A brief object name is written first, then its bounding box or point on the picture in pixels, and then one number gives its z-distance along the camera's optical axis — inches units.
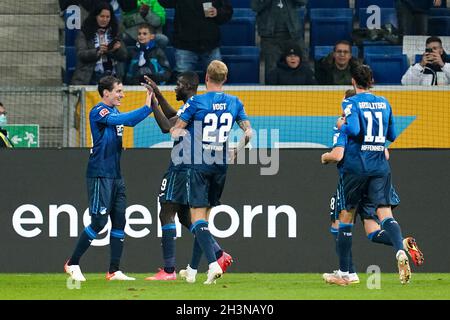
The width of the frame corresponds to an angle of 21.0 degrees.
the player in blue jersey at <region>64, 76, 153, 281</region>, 462.9
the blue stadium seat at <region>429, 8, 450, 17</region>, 721.6
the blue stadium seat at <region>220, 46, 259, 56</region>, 693.3
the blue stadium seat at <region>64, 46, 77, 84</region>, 682.2
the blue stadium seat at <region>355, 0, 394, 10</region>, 721.6
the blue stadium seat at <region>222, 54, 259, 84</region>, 683.4
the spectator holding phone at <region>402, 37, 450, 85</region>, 641.0
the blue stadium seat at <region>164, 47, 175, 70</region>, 672.4
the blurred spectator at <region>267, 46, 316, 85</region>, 632.4
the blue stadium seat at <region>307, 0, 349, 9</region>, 730.2
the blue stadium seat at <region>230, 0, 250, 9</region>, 729.0
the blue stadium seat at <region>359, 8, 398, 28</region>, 709.3
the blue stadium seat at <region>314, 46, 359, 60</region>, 681.6
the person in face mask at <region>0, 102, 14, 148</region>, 566.6
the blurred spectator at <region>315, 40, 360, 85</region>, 642.8
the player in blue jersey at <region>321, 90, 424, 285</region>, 429.0
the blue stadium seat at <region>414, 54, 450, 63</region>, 664.8
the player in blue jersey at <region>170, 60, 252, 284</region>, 437.7
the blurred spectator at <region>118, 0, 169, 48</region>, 687.7
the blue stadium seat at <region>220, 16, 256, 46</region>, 713.0
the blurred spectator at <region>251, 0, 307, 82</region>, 679.7
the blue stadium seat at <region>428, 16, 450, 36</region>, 713.6
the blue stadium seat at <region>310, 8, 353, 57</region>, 712.4
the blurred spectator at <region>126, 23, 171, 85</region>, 645.3
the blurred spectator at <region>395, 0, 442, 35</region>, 712.4
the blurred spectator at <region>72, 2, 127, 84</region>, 649.0
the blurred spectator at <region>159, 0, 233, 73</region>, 665.6
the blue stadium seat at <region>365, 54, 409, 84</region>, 671.8
